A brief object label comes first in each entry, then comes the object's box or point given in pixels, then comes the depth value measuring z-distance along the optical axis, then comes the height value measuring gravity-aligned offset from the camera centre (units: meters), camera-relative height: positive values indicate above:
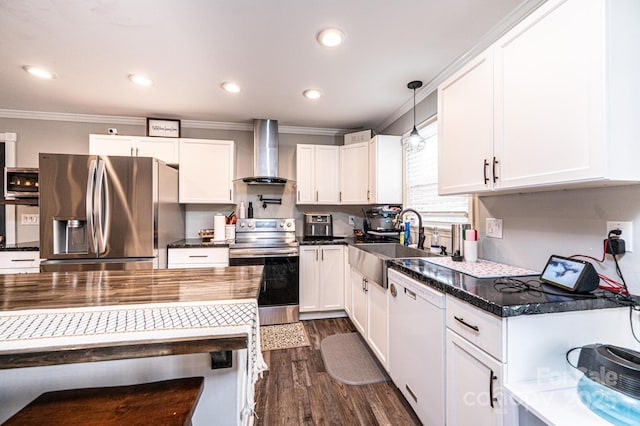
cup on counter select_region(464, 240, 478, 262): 1.71 -0.24
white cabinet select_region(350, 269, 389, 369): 1.90 -0.83
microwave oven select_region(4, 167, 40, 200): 2.61 +0.31
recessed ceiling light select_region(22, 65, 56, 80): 2.10 +1.17
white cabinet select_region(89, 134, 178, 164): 2.91 +0.76
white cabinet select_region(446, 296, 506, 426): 0.96 -0.62
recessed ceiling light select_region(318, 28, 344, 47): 1.67 +1.16
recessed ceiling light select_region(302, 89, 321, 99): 2.53 +1.18
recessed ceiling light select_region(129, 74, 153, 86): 2.24 +1.17
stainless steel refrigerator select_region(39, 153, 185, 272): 2.38 +0.02
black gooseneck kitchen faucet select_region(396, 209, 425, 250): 2.23 -0.20
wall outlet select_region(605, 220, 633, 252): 1.05 -0.07
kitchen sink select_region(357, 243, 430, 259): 2.60 -0.35
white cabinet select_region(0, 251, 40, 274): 2.51 -0.45
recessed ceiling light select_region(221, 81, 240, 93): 2.39 +1.18
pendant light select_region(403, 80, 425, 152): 2.31 +0.68
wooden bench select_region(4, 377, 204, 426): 0.69 -0.54
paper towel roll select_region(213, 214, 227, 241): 3.05 -0.16
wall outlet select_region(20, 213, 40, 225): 3.02 -0.06
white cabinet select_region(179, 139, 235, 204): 3.10 +0.52
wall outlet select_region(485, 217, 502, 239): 1.69 -0.09
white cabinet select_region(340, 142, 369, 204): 3.18 +0.51
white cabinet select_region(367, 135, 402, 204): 2.95 +0.50
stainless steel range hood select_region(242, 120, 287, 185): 3.22 +0.77
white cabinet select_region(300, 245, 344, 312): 2.98 -0.73
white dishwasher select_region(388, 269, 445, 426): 1.29 -0.73
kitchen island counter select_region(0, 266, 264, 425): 0.71 -0.34
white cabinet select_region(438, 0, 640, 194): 0.92 +0.46
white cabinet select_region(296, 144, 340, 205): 3.32 +0.51
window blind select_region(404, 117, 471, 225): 2.20 +0.24
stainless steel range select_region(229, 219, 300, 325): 2.81 -0.69
